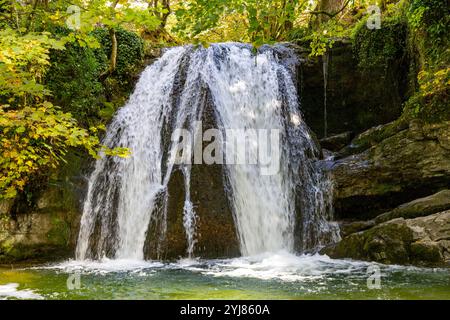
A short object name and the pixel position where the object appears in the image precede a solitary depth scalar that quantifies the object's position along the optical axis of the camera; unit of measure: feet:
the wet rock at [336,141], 37.14
